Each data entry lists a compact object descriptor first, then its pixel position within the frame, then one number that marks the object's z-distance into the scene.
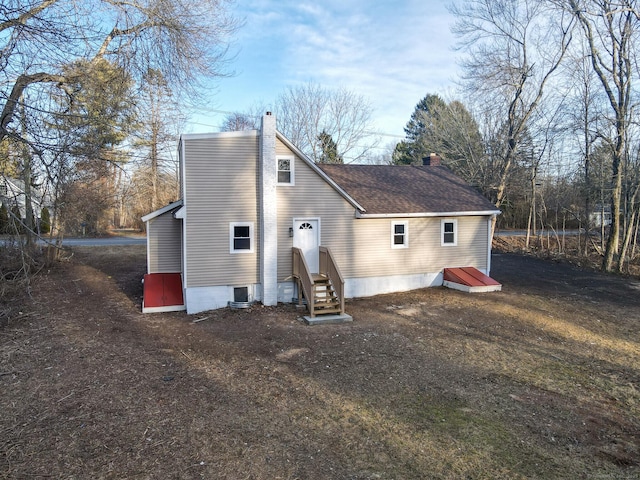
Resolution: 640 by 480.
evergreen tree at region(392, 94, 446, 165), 33.91
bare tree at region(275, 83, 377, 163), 35.44
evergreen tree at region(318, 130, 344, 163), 35.53
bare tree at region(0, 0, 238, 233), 6.40
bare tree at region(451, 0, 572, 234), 23.84
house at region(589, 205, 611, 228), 27.17
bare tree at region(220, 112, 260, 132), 44.00
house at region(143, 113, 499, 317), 12.36
